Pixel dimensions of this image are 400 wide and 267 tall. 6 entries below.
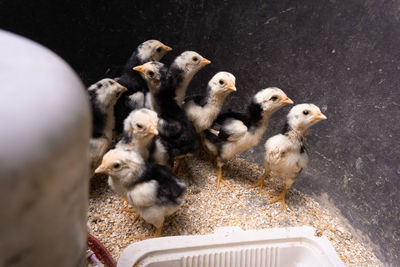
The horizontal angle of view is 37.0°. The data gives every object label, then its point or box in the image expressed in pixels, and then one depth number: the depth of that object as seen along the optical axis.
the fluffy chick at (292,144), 0.72
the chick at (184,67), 0.77
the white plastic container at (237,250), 0.62
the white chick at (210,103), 0.75
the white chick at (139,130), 0.68
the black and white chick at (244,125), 0.74
